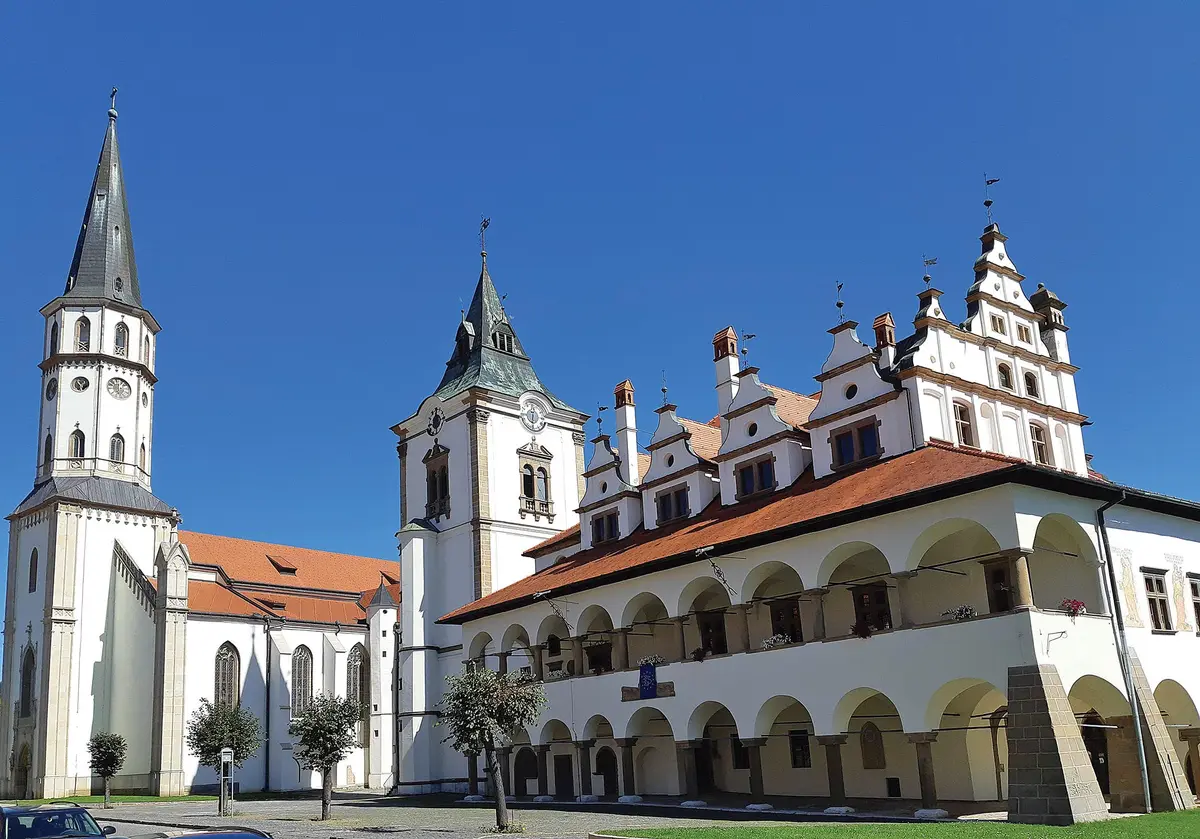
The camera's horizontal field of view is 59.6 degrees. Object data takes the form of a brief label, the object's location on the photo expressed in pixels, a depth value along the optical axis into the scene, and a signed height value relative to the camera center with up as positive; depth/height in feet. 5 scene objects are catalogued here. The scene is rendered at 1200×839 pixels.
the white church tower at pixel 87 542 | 179.22 +32.75
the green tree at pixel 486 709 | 88.84 -0.33
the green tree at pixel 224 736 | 151.74 -2.27
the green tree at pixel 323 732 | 119.85 -1.97
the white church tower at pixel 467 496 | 155.12 +32.49
